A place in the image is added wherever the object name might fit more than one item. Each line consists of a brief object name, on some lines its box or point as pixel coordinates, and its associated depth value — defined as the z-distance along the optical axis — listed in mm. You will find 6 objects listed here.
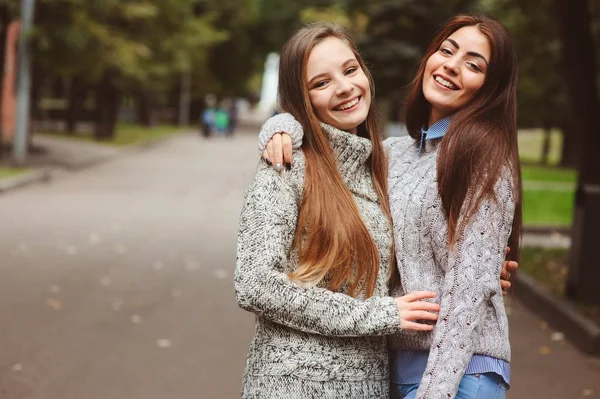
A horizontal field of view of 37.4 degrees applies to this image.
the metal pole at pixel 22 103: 20438
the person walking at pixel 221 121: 49031
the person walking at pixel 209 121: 46594
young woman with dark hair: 2416
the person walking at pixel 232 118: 49906
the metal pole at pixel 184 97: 56438
